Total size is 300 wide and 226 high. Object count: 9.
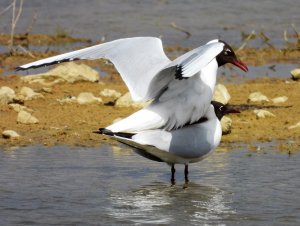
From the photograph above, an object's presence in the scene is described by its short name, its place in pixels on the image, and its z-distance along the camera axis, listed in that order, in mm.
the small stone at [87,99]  12121
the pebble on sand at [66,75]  13679
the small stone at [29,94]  12345
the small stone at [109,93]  12656
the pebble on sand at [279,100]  12211
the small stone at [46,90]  12922
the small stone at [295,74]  13705
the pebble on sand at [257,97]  12320
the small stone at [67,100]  12172
